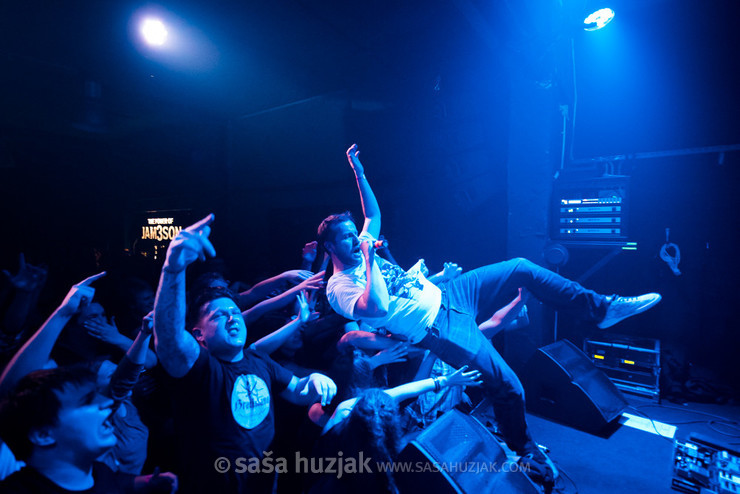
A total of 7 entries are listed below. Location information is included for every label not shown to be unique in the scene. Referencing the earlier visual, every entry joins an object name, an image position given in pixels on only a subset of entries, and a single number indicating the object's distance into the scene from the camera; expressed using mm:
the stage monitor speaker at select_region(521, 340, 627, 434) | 2609
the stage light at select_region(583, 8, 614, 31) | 2950
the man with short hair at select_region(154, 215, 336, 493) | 1283
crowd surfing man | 2127
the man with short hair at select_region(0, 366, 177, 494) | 1098
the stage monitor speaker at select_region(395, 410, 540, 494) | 1512
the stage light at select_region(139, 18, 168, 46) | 3235
